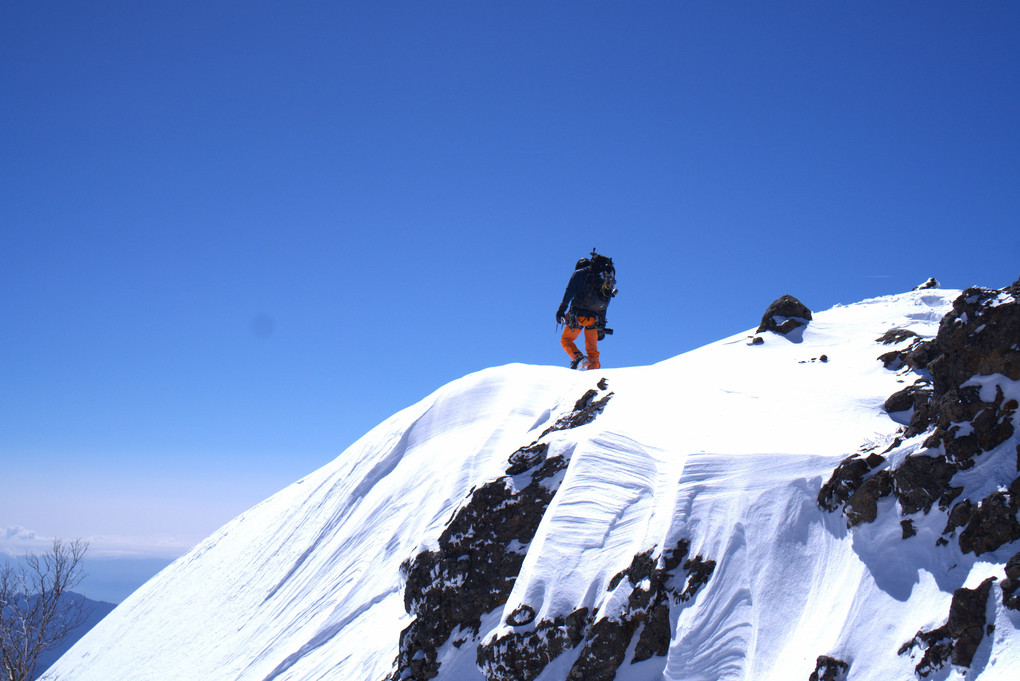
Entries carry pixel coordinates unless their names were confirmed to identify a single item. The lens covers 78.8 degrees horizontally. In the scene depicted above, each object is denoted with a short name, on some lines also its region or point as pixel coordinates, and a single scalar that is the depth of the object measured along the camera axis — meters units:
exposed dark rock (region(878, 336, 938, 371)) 8.45
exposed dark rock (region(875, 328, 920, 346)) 10.04
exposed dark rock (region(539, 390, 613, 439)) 9.55
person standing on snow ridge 15.15
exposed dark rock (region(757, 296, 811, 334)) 12.91
